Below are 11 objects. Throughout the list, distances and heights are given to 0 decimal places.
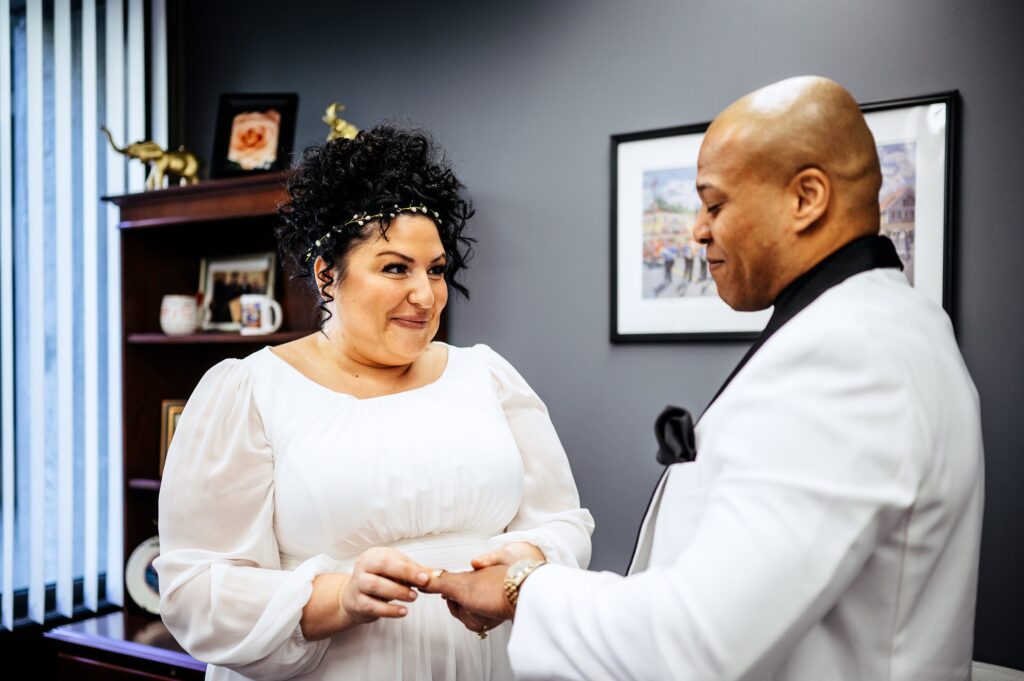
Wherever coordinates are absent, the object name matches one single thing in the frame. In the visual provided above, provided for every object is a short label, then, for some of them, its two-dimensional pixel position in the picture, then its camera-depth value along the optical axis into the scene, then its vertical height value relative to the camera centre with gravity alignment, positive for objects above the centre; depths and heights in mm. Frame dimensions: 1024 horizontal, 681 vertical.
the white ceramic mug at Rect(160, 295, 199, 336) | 2742 +39
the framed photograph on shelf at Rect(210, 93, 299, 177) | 2768 +677
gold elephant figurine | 2723 +567
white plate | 2717 -855
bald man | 795 -152
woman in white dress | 1284 -250
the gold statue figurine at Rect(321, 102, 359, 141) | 2397 +607
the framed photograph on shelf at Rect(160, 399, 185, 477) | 2752 -320
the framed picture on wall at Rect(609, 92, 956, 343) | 1959 +285
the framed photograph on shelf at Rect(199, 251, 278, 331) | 2840 +157
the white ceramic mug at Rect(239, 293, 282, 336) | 2627 +39
